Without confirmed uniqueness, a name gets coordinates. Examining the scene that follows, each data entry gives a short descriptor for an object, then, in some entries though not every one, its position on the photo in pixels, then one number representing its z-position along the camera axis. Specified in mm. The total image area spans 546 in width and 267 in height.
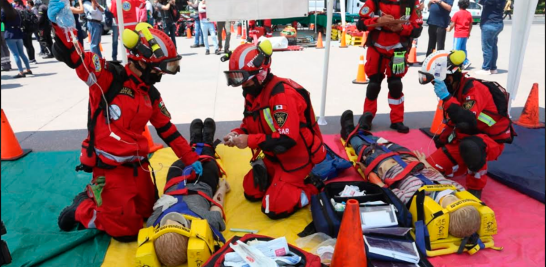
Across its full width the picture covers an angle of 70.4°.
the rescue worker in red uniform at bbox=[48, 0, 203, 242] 2766
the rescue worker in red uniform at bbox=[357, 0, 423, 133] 4801
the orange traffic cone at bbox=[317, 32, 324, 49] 14208
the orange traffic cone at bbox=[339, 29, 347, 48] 13984
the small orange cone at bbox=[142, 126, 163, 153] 4678
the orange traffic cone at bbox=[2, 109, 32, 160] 4457
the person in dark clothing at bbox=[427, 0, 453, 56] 9273
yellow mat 2916
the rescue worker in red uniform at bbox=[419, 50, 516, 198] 3363
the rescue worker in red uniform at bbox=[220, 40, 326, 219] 3113
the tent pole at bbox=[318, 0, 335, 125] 5110
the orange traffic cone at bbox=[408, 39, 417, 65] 10745
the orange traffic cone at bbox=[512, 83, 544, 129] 5098
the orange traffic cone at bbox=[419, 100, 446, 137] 5004
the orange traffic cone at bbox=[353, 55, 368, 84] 8266
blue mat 3584
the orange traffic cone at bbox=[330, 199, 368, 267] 2326
